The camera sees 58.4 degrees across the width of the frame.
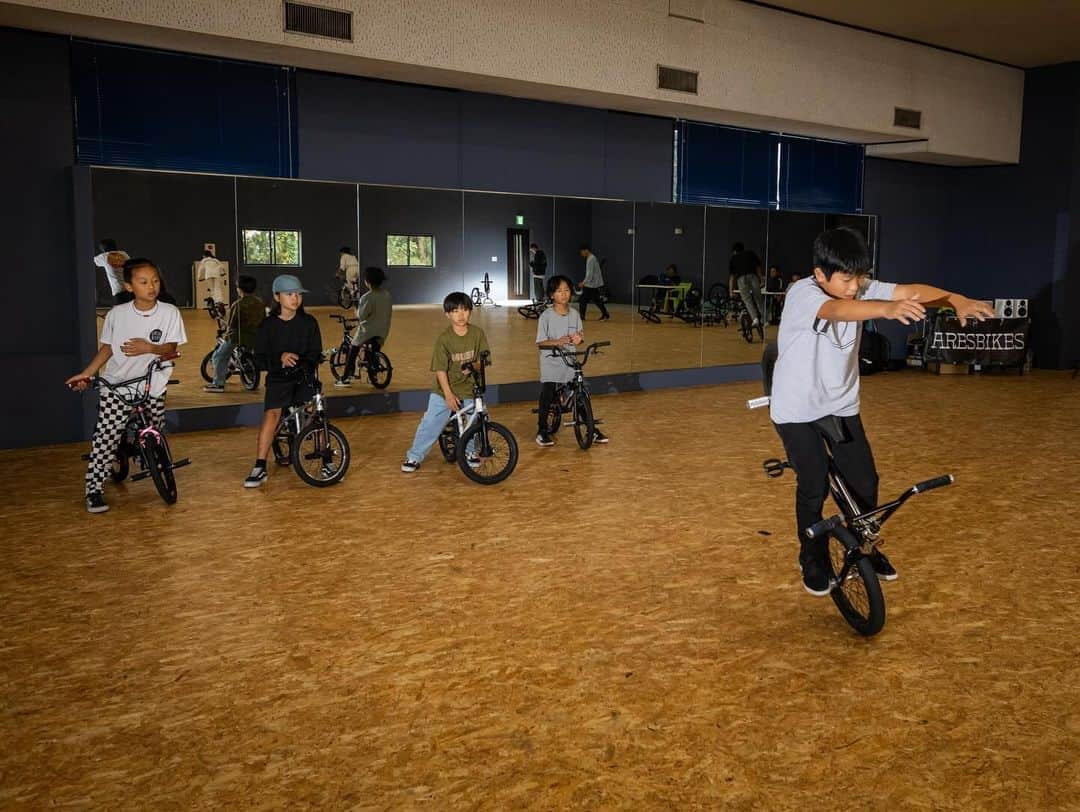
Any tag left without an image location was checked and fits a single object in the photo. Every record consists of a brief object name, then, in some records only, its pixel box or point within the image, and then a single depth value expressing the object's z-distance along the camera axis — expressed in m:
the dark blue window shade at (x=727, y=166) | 11.67
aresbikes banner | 13.15
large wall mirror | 8.05
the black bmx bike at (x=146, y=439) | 5.58
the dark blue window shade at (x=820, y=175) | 12.82
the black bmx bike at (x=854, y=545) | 3.65
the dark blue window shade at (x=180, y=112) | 7.66
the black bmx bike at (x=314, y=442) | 6.13
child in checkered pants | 5.50
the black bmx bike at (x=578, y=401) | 7.51
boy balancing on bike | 3.60
